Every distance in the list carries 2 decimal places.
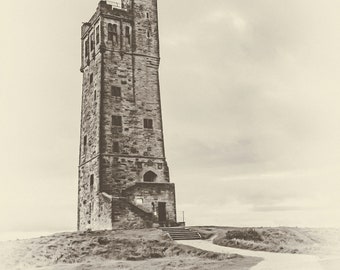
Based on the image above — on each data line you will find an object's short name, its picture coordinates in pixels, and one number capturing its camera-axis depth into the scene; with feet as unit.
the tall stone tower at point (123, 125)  108.47
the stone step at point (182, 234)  85.92
